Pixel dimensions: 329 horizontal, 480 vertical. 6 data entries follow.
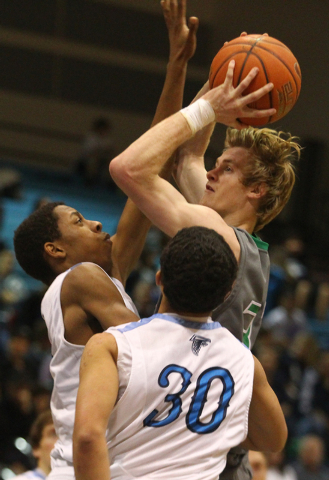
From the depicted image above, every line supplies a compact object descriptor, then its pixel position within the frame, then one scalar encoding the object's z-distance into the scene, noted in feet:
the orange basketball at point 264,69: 16.46
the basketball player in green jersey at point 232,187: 15.23
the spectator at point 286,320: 60.07
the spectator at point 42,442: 23.61
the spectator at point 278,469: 40.38
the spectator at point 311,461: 44.79
